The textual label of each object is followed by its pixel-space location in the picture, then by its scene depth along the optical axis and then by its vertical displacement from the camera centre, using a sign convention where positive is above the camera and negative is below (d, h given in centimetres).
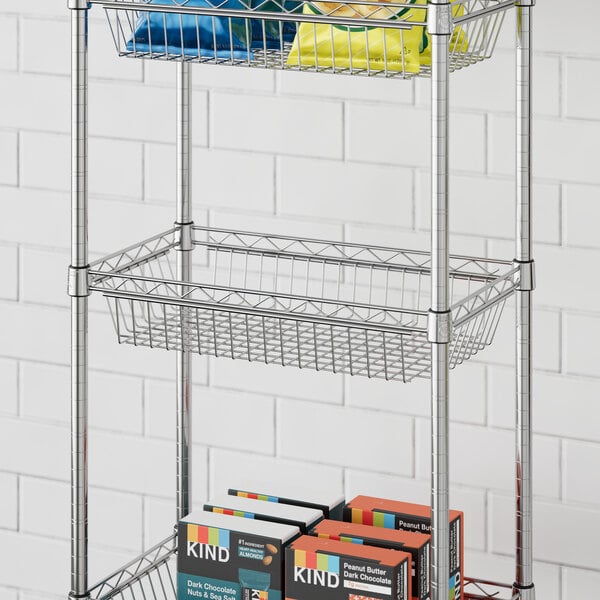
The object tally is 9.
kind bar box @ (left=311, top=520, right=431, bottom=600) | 372 -41
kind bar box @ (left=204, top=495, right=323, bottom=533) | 390 -38
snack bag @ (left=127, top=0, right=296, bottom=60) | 365 +40
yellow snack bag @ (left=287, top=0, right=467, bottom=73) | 336 +35
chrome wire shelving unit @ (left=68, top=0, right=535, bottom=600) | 334 +4
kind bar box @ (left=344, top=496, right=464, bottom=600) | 387 -39
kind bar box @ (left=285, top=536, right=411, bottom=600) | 358 -44
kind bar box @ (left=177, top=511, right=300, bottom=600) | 374 -44
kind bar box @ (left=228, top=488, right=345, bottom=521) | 405 -38
